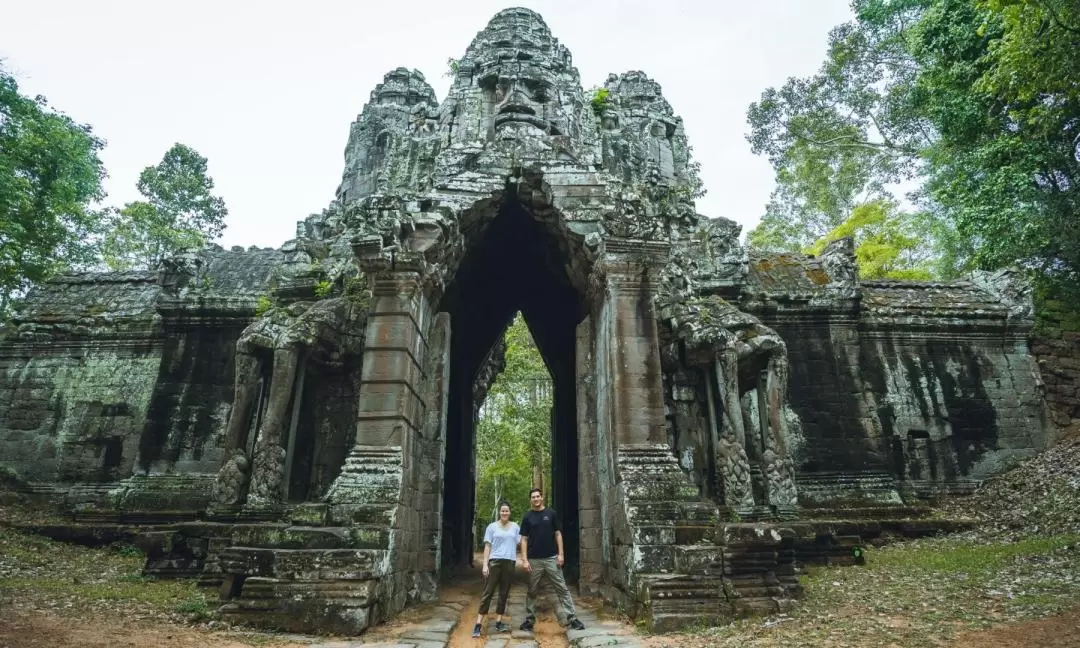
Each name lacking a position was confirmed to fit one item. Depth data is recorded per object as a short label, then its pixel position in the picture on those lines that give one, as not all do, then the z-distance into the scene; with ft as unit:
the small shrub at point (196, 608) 19.94
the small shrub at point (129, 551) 34.24
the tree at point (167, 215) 98.84
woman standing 22.07
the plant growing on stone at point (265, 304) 33.38
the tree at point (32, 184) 46.03
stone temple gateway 22.00
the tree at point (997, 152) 44.45
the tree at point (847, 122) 81.51
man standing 22.34
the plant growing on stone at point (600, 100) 42.11
